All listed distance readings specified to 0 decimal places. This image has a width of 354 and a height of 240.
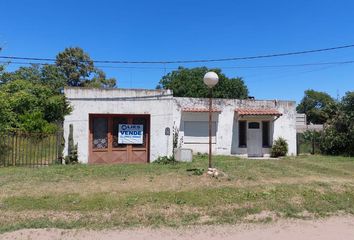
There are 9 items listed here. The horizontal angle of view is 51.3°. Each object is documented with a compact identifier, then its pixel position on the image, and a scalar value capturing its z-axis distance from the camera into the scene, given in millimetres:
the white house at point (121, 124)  15727
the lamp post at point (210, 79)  11320
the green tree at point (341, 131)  20641
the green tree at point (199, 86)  43344
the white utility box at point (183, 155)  15697
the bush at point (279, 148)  20906
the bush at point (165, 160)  15445
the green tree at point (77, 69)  46531
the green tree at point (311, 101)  67375
